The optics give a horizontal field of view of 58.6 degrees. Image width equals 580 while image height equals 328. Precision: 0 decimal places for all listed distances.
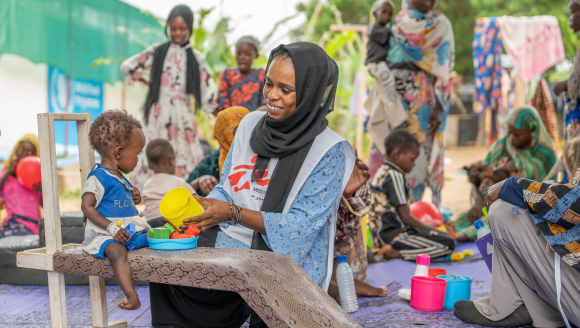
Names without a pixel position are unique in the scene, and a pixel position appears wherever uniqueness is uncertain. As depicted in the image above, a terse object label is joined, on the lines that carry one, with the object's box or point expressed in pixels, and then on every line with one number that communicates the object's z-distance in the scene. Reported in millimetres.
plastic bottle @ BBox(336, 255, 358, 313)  3100
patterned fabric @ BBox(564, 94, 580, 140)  5191
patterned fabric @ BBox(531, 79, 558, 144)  7297
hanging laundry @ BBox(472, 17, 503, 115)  9699
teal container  3178
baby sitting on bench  2213
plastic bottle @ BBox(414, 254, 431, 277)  3344
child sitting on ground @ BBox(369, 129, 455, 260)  4473
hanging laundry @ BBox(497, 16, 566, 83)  9258
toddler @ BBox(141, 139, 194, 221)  3730
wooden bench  1859
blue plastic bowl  2160
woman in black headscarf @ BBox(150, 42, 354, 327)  2223
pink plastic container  3127
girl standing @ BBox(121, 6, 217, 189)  5211
